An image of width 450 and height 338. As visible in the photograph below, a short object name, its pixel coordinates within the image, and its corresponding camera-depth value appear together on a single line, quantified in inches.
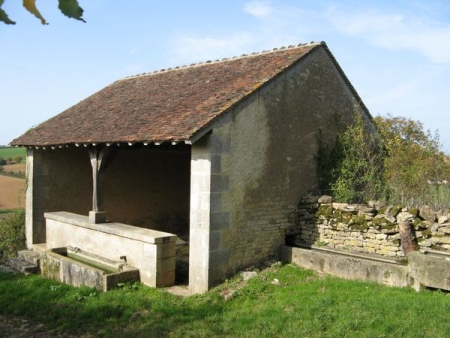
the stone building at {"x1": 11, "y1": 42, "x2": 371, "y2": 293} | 288.4
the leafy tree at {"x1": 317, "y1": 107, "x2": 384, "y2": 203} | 372.5
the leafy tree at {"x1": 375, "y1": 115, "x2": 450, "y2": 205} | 411.8
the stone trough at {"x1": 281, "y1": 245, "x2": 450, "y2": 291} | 247.3
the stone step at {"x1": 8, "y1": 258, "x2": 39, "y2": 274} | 363.2
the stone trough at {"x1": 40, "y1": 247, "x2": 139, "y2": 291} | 296.5
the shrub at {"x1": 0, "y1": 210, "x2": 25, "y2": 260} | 450.3
